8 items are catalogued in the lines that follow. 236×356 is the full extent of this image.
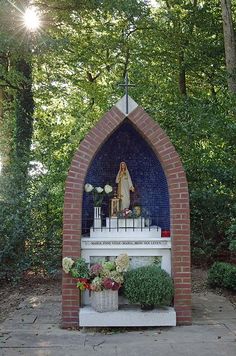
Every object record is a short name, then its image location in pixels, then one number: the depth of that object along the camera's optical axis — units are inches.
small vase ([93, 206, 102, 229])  267.0
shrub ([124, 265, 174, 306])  230.2
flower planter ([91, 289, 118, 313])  233.6
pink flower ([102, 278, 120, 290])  231.0
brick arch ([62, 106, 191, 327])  245.6
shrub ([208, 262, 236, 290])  324.8
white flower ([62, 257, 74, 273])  237.9
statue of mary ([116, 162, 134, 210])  277.1
